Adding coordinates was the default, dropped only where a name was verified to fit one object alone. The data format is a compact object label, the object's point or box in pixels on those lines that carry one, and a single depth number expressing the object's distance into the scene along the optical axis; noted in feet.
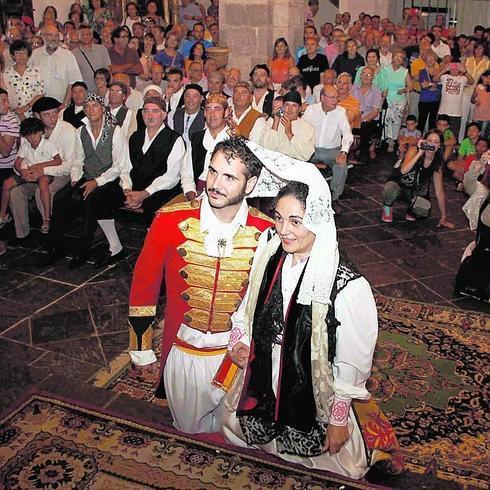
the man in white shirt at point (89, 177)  20.02
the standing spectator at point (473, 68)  32.48
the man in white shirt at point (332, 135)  25.08
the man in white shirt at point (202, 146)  19.26
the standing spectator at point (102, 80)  26.16
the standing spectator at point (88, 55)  28.66
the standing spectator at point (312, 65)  32.53
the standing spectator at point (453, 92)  31.45
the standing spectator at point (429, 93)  32.24
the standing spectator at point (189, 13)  44.04
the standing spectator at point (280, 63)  31.76
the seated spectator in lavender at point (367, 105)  30.55
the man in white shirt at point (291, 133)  22.97
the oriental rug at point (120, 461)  8.52
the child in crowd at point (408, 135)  28.04
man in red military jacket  9.91
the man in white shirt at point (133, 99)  26.99
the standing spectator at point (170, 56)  33.19
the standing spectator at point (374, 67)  31.48
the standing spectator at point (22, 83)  25.57
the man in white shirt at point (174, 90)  26.21
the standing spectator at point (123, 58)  30.30
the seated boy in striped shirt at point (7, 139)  22.15
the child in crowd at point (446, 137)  28.50
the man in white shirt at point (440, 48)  36.68
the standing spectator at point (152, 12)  42.71
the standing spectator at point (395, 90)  32.17
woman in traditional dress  8.48
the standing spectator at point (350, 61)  33.22
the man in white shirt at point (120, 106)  23.38
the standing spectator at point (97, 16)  43.19
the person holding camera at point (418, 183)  23.17
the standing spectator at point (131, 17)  41.11
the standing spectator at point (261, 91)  26.25
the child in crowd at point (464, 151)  27.09
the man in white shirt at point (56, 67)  27.12
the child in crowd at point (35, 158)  21.38
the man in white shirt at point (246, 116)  23.24
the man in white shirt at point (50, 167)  21.39
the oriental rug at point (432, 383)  11.98
